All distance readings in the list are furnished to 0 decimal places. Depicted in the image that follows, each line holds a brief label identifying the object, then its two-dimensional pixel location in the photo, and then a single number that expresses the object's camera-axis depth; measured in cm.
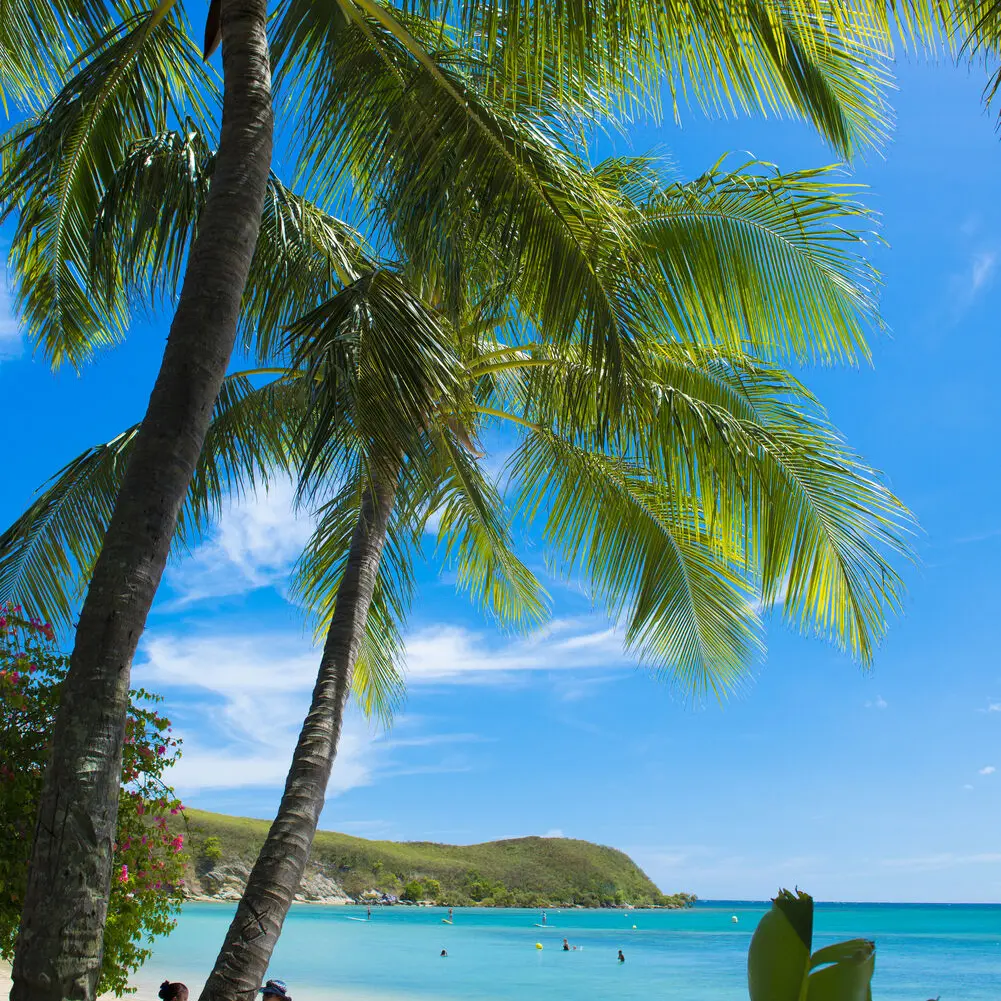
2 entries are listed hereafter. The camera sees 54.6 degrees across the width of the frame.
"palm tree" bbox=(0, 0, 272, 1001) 291
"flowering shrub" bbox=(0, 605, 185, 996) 485
